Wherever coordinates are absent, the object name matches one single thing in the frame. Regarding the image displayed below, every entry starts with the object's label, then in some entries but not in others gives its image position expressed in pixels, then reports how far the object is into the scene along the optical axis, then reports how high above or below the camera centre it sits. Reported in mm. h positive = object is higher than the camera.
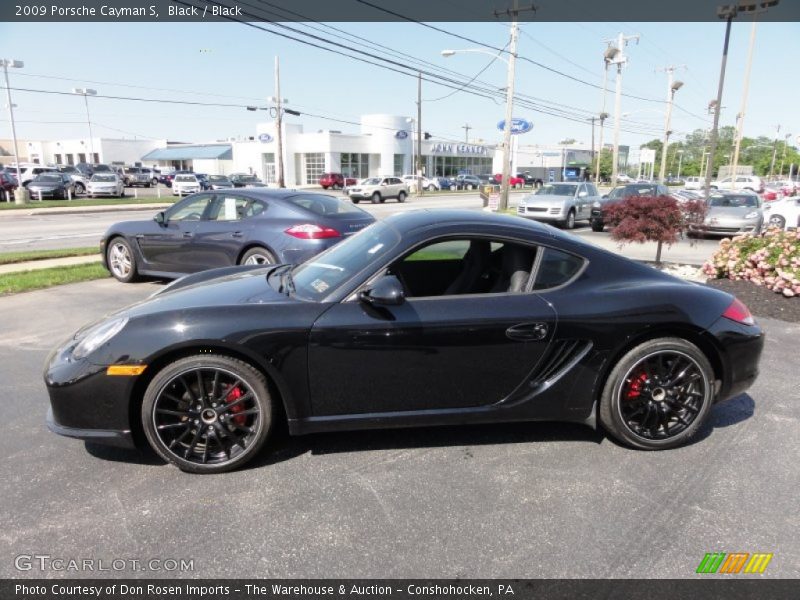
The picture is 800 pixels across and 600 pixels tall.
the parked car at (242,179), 34719 -603
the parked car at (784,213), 17859 -1177
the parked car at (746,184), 39812 -588
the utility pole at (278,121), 39188 +3584
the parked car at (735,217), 16094 -1179
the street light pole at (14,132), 28177 +2105
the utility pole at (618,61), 36600 +7739
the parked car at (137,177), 50594 -699
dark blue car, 7336 -826
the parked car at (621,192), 17688 -554
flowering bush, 7004 -1140
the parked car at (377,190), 37031 -1196
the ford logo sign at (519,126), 37600 +3290
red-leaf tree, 9719 -746
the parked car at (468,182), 61241 -1009
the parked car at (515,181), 68438 -939
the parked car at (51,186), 31531 -997
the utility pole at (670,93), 48469 +7276
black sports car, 3047 -1011
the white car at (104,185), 34594 -989
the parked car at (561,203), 19078 -1014
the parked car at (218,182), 35125 -766
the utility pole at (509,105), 24969 +3108
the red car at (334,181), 51844 -881
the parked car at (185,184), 38656 -1006
